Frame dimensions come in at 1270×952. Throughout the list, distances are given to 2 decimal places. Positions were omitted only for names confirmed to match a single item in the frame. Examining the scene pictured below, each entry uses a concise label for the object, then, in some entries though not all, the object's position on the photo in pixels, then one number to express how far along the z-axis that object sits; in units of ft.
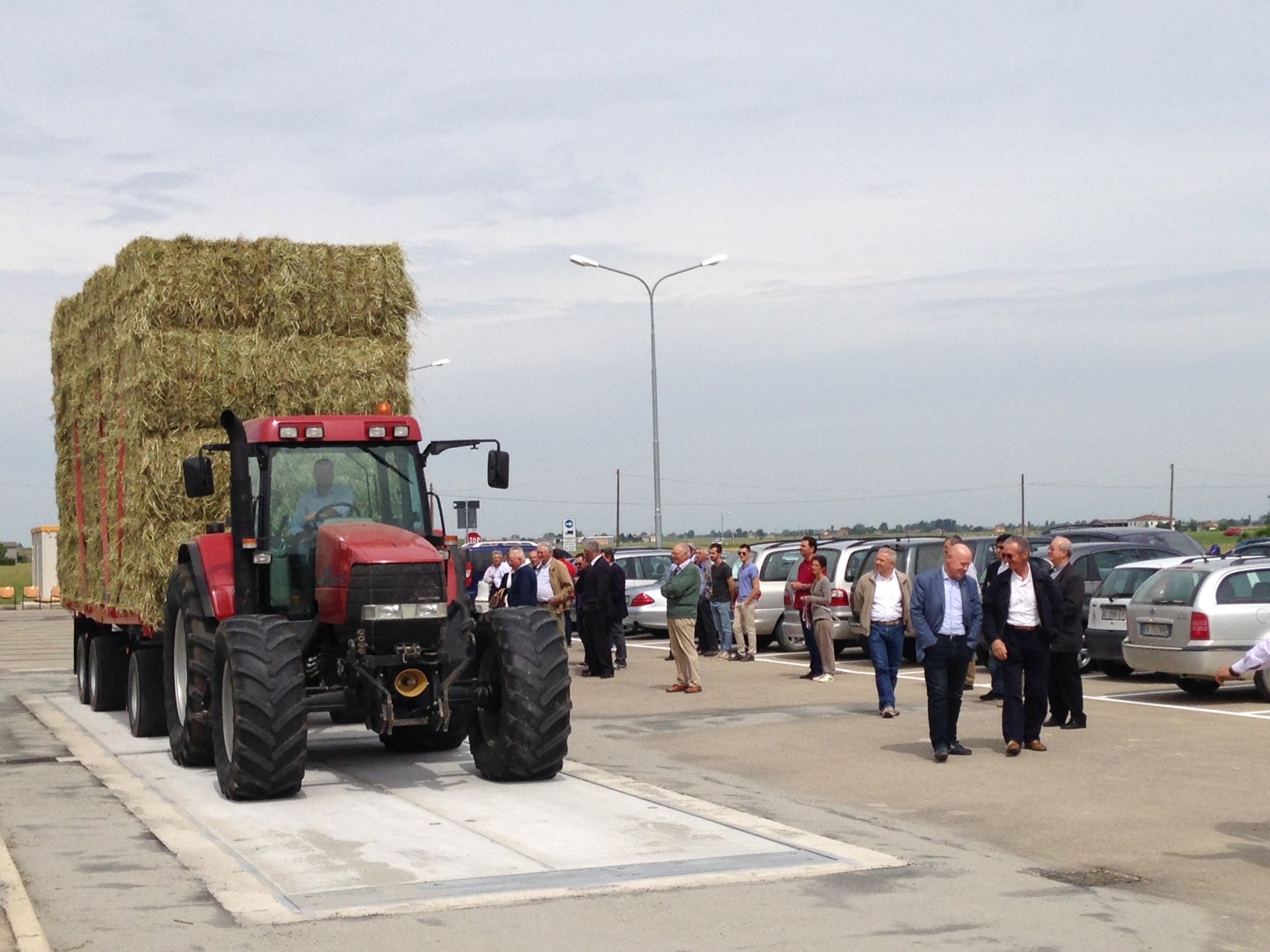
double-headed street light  121.39
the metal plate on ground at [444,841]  26.71
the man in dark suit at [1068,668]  46.93
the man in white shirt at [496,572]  88.94
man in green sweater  62.75
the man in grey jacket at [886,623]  52.31
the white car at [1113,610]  61.52
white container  161.79
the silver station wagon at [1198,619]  54.24
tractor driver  41.19
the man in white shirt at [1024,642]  42.98
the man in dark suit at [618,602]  73.00
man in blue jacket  43.04
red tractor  36.50
